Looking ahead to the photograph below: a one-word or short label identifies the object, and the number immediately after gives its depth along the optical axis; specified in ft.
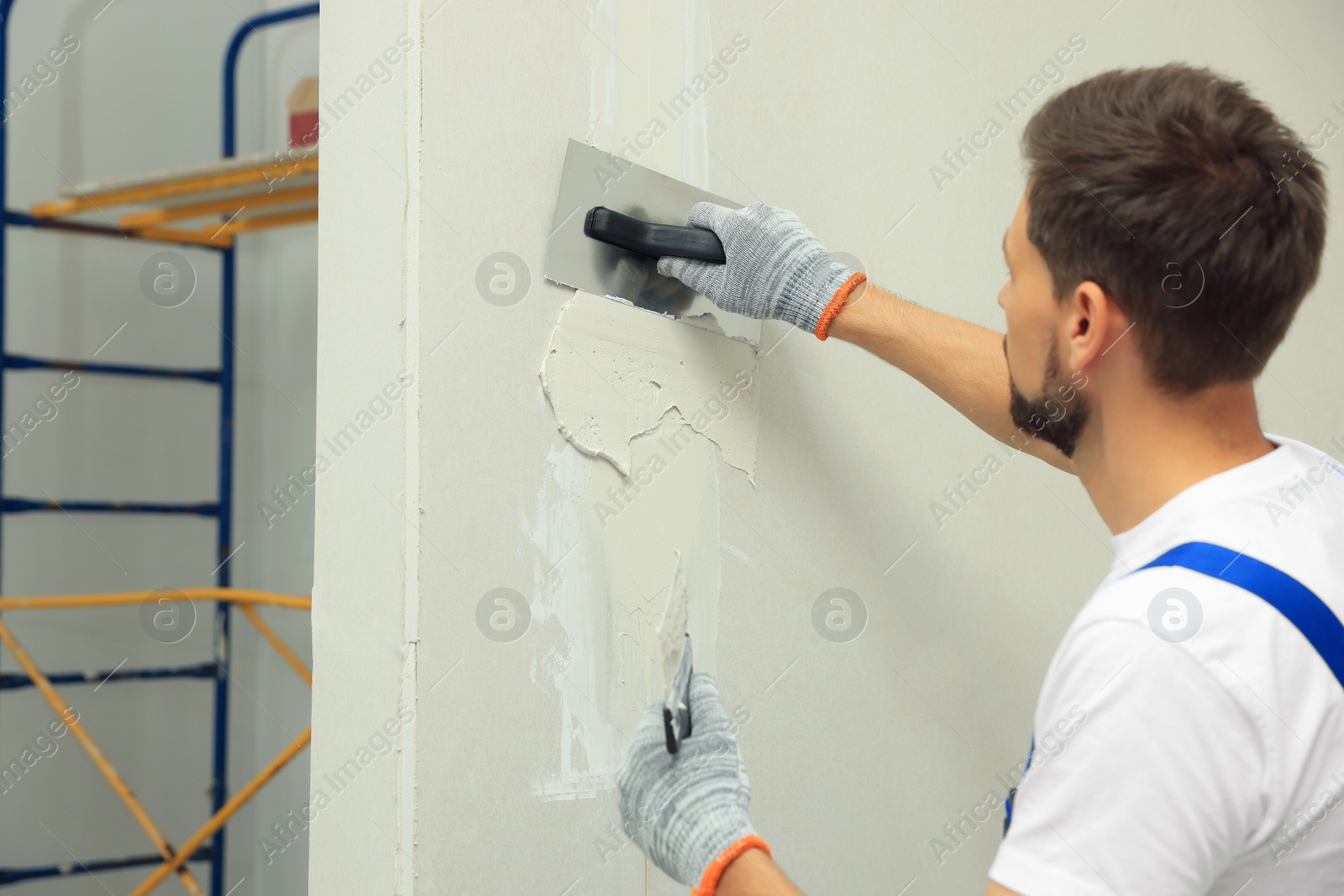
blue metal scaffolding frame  8.00
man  2.57
